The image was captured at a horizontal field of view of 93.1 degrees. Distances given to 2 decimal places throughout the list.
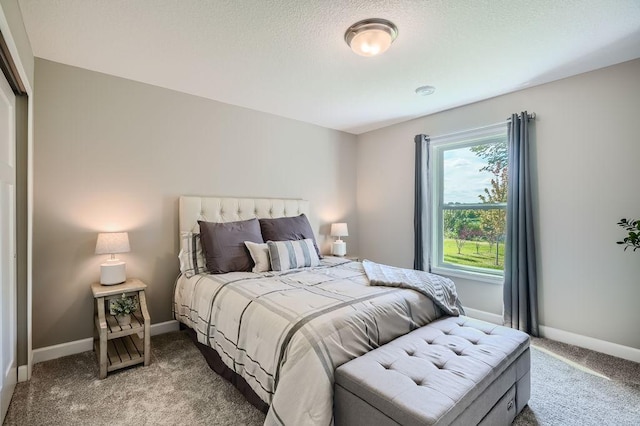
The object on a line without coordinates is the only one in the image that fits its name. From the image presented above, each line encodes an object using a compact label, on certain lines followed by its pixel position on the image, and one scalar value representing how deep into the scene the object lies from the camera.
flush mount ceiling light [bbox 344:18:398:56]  1.94
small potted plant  2.35
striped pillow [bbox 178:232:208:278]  2.75
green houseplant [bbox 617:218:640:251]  2.15
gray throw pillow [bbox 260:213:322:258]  3.17
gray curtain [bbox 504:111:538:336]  2.89
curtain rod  2.93
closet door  1.72
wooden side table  2.17
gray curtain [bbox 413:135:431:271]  3.75
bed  1.41
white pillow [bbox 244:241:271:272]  2.76
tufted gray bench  1.22
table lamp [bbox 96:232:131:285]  2.39
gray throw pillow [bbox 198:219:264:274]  2.70
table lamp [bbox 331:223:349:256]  4.09
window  3.33
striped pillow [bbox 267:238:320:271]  2.80
